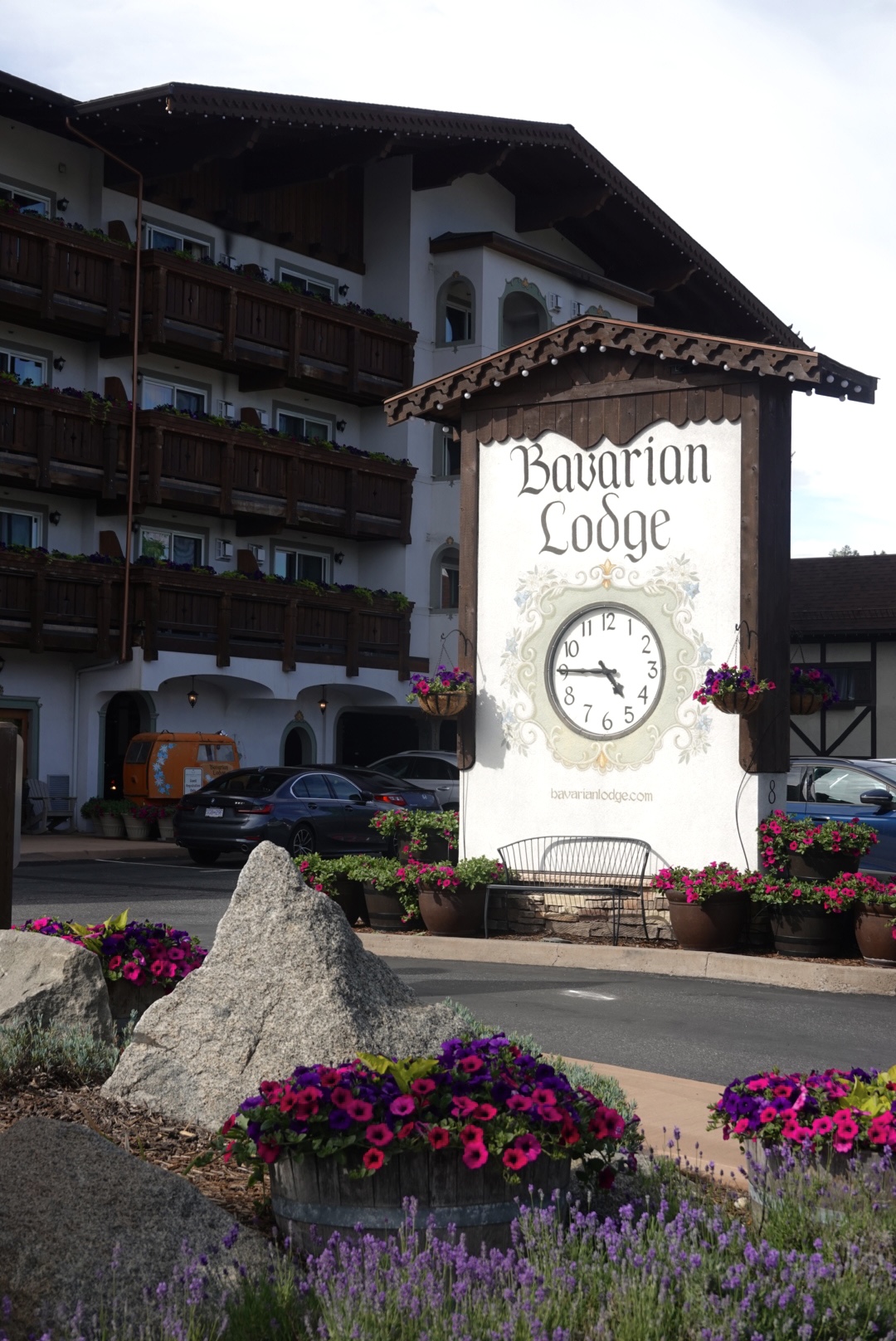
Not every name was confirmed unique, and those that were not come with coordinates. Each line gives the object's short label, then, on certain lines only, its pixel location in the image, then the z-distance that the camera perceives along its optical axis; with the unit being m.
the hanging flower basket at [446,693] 15.72
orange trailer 31.47
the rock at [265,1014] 6.03
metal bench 14.92
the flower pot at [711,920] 13.98
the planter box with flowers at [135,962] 7.69
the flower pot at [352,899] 15.91
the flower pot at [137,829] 30.80
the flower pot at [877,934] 13.36
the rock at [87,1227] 3.97
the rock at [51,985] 6.98
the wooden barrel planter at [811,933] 13.83
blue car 18.95
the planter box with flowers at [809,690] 15.12
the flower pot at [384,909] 15.56
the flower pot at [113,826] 31.27
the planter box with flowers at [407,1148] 4.52
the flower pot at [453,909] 15.09
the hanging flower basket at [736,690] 14.12
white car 31.45
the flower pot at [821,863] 14.23
